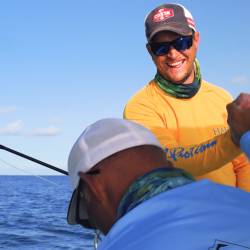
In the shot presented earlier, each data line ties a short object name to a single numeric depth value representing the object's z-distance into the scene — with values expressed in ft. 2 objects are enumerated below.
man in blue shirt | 4.37
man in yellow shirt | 10.38
